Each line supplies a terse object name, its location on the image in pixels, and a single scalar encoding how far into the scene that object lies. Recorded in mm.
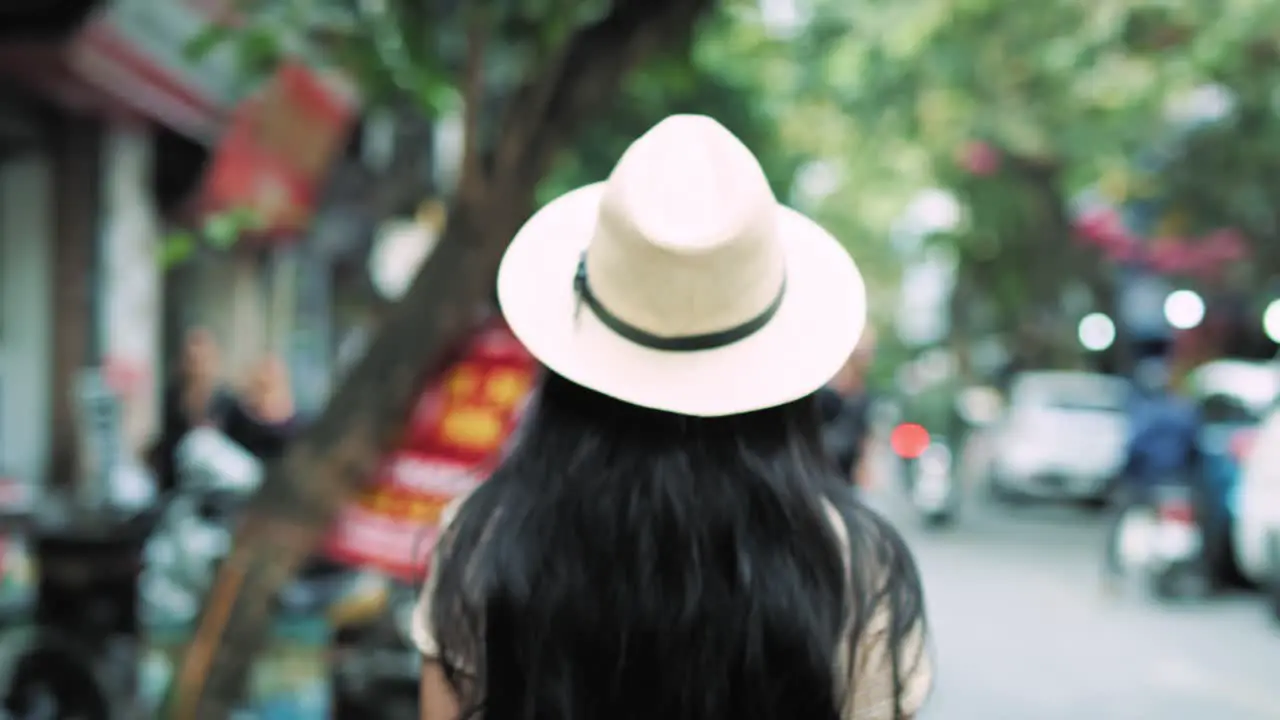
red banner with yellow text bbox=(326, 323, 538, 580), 4145
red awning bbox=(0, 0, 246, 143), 8055
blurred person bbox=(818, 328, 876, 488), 6746
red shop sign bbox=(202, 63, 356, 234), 10734
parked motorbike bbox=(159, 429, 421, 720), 4680
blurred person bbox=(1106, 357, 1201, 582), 10734
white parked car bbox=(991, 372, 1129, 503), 18484
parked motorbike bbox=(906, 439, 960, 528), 14727
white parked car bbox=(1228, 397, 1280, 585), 9375
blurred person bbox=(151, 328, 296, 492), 7098
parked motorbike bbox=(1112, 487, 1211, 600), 10617
